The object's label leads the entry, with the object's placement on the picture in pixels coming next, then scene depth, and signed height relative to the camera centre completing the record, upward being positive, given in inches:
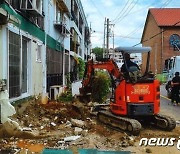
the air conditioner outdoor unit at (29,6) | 510.1 +91.5
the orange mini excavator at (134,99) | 457.1 -37.5
